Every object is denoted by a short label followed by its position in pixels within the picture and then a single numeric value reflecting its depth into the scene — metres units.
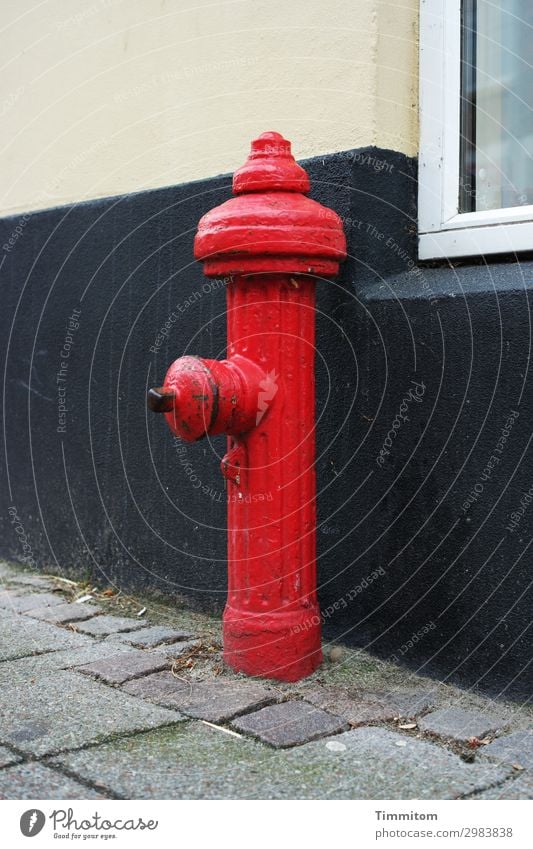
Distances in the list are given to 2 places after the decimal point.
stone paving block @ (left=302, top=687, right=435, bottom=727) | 2.17
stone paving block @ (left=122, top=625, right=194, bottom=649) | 2.76
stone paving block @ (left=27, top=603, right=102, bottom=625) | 3.06
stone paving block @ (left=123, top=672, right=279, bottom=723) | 2.20
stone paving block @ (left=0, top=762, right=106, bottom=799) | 1.76
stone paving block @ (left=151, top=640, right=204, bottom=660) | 2.63
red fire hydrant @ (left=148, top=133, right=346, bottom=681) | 2.25
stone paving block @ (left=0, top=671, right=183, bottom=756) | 2.03
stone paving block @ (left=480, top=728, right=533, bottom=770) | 1.91
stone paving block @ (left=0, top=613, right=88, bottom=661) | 2.71
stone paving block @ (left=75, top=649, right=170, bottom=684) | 2.46
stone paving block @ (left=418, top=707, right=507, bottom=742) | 2.07
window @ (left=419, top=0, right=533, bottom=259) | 2.46
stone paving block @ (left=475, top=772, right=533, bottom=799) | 1.75
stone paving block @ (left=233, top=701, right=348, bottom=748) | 2.03
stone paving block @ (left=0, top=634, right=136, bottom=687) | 2.48
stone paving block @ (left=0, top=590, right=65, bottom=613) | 3.24
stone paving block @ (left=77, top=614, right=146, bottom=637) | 2.91
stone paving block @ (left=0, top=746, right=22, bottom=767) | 1.90
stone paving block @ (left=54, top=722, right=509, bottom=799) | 1.77
